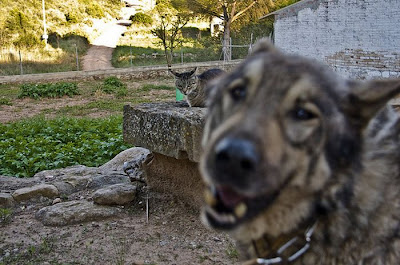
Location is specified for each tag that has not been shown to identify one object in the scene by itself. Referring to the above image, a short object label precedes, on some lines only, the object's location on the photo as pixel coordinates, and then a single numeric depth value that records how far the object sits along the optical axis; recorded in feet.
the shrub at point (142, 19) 151.53
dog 6.07
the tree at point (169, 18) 113.09
